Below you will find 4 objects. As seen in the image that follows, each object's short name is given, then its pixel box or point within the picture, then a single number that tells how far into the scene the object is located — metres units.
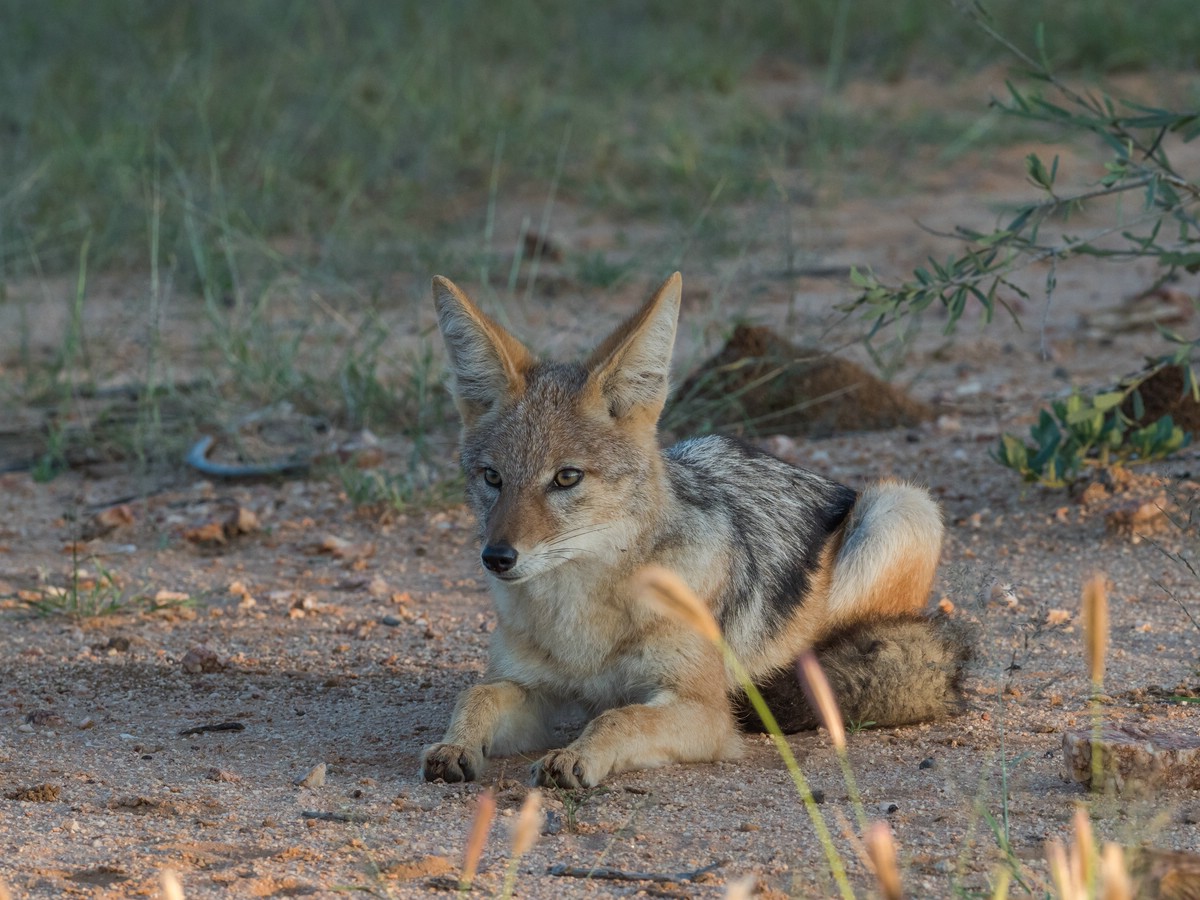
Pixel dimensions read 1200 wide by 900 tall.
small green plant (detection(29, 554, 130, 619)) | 11.33
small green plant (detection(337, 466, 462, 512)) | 13.62
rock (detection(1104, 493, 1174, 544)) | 12.07
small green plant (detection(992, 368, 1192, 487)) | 12.33
